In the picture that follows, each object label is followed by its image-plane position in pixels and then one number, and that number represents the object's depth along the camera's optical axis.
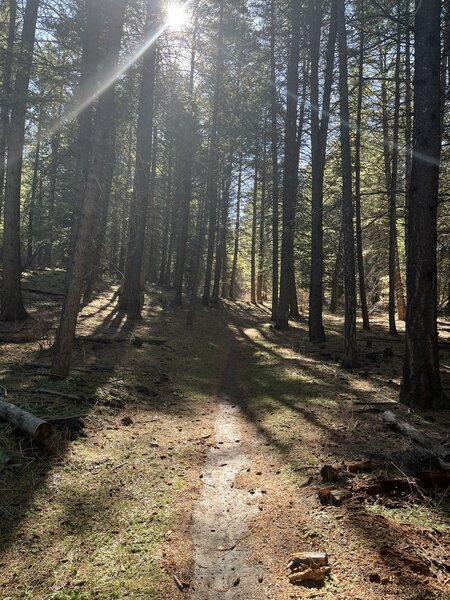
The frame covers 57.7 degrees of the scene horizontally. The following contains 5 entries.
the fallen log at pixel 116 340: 11.72
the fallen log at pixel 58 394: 6.97
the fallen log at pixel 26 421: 5.39
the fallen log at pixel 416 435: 5.27
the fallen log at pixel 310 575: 3.48
